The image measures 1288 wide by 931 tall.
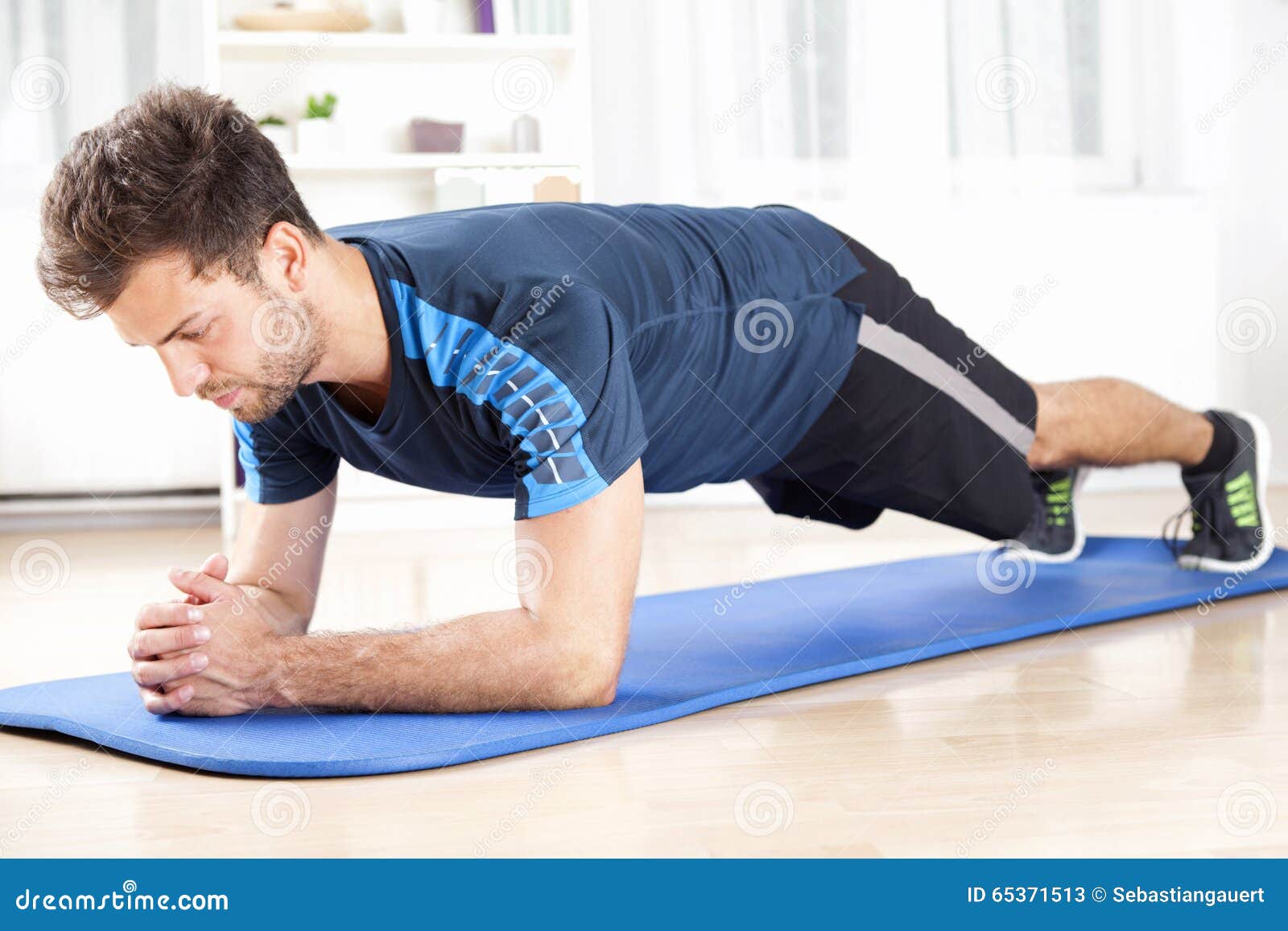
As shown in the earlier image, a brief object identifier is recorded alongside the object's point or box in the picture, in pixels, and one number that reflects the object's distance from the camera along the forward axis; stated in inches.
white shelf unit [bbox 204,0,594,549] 133.1
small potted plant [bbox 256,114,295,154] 131.6
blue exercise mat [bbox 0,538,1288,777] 46.6
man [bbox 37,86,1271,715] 47.7
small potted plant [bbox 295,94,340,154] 133.2
